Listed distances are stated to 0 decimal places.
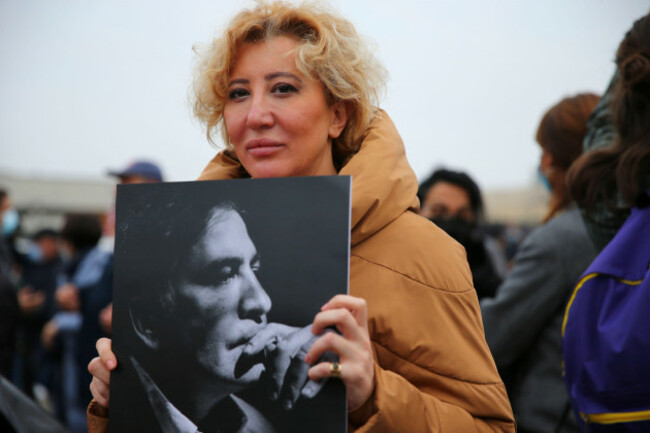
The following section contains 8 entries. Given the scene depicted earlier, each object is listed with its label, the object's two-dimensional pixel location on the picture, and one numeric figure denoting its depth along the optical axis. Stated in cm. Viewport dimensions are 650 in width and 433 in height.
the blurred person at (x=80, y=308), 474
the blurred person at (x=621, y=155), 185
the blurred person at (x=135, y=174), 449
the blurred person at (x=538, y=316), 254
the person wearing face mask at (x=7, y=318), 368
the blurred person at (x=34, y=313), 731
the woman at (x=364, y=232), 131
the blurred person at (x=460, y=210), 366
